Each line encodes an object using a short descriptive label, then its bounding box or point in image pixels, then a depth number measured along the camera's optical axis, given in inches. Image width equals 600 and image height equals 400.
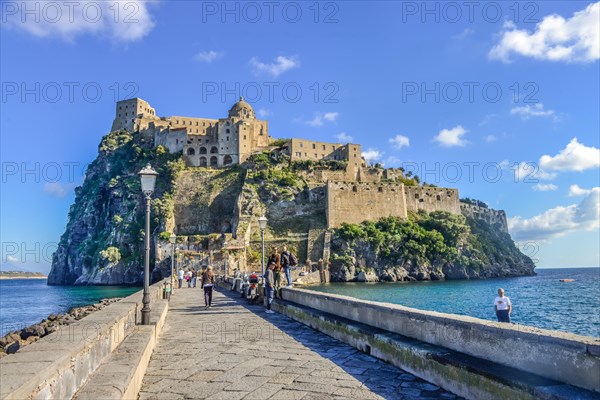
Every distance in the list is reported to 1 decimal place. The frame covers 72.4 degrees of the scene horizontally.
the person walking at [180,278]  1250.6
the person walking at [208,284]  524.1
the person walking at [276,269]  497.7
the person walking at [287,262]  528.7
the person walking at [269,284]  489.7
